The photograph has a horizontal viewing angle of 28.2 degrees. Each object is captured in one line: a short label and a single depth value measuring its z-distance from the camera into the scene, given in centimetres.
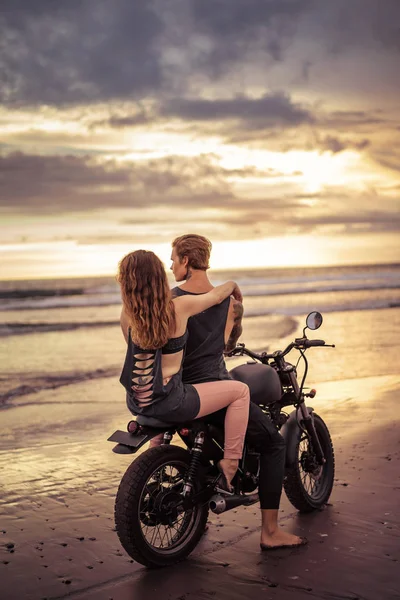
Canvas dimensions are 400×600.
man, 474
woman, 444
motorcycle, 445
